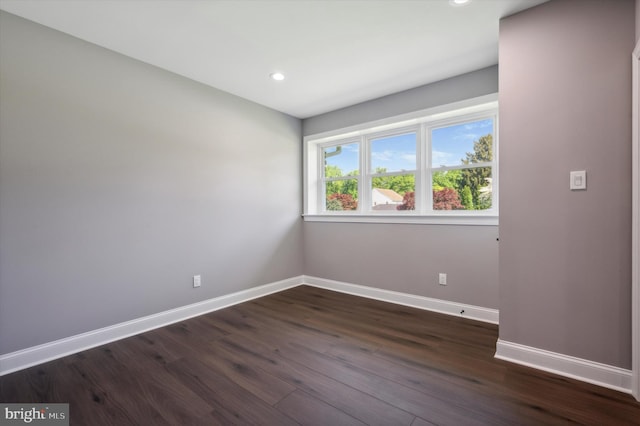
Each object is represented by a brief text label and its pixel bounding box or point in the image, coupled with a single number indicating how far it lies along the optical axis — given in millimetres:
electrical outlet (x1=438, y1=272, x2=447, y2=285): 3152
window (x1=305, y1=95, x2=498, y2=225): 3088
